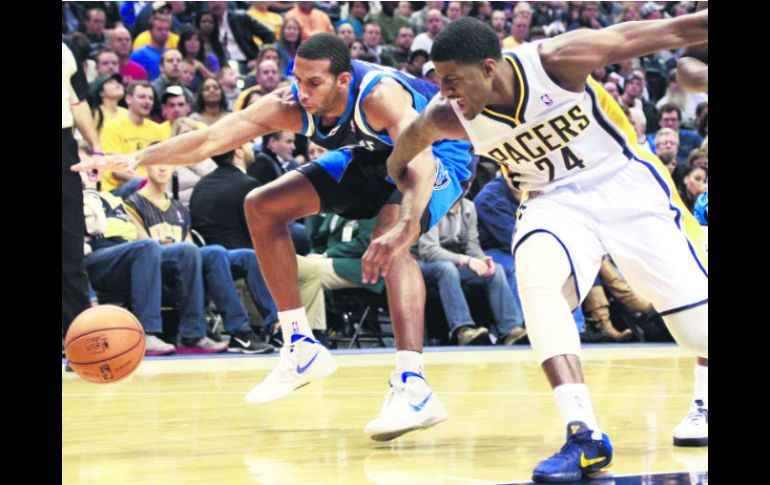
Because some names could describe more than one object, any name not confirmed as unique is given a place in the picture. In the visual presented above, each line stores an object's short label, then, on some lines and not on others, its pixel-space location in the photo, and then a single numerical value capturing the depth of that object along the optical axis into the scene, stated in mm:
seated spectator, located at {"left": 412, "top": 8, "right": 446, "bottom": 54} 14461
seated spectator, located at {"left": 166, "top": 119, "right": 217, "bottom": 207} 10531
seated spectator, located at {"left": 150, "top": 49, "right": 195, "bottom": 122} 11836
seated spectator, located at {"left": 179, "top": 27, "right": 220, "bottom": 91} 12430
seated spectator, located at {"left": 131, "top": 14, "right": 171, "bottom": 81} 12344
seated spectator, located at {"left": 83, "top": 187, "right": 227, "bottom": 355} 9047
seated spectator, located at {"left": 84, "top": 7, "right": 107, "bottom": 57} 12367
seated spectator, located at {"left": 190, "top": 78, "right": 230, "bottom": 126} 10961
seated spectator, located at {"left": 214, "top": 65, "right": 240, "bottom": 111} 12359
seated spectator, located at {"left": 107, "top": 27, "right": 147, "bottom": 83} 11750
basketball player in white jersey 4016
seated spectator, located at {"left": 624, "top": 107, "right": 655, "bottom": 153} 11805
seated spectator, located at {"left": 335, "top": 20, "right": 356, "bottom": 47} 13930
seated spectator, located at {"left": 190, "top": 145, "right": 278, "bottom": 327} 9883
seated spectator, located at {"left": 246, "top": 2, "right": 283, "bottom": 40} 14125
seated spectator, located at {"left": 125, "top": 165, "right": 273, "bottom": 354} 9523
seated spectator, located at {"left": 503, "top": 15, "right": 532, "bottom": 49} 15188
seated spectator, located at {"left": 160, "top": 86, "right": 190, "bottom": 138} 11031
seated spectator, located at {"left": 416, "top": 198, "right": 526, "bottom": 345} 10125
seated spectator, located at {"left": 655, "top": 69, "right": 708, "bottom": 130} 15414
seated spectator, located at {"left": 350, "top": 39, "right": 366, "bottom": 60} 13062
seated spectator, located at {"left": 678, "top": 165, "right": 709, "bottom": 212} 11039
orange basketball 5469
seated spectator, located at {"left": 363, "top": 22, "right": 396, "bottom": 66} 14312
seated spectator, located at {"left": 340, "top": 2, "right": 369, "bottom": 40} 14977
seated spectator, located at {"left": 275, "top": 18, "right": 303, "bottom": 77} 13539
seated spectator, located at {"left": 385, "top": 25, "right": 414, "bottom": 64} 14721
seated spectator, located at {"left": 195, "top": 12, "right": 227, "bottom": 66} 13039
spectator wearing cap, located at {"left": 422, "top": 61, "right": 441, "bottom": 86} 11519
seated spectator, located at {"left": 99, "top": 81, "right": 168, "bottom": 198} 10438
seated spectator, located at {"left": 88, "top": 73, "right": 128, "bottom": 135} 10586
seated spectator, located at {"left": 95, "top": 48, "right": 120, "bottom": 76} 11164
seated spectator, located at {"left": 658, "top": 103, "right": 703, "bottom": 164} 14016
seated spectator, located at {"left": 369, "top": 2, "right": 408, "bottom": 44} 15133
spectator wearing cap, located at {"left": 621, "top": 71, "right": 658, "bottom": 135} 14758
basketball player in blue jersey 5184
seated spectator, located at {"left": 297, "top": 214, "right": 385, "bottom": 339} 9789
